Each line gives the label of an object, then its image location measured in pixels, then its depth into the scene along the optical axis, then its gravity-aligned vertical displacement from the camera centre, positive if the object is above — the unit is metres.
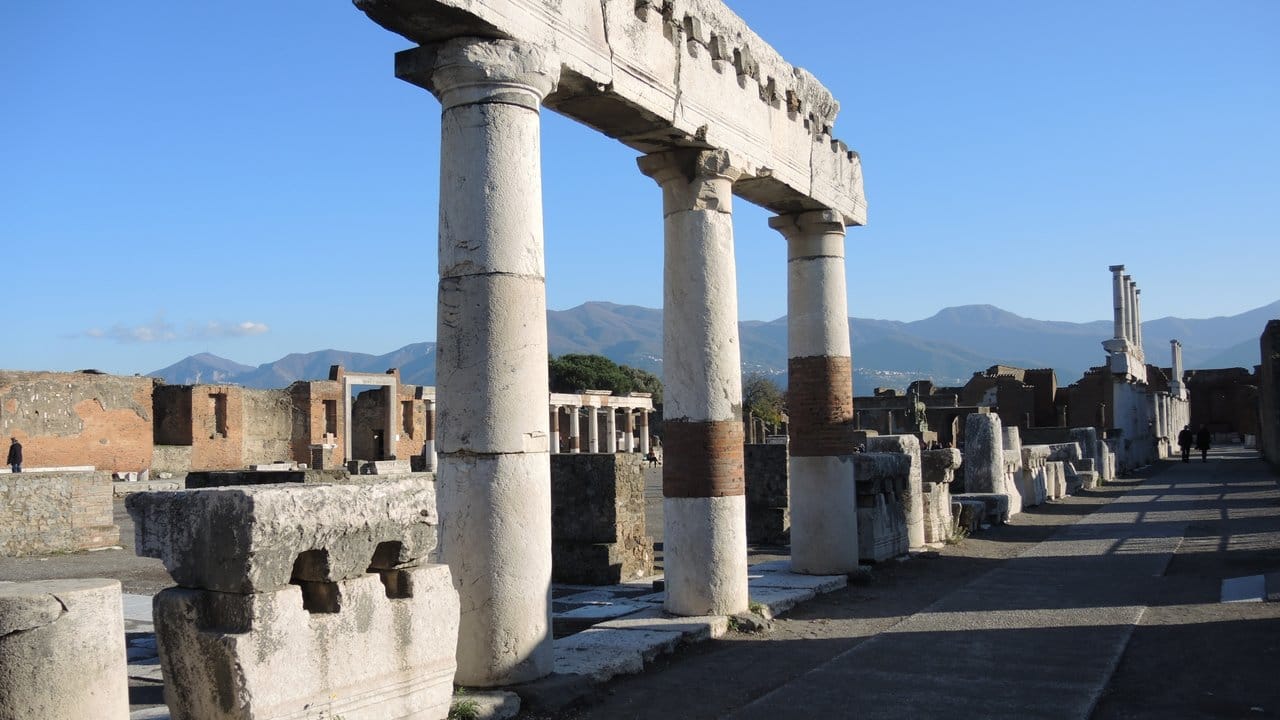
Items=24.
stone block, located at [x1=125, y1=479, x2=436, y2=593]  4.38 -0.39
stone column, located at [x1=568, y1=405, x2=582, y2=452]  50.50 +0.20
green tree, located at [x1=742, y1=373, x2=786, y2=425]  72.94 +2.19
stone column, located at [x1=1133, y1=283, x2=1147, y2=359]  50.75 +5.02
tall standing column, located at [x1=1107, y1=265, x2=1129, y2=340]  45.56 +4.85
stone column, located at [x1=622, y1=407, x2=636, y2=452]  57.53 +0.01
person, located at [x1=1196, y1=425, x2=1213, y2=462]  40.06 -1.14
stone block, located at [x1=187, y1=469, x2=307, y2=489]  14.61 -0.48
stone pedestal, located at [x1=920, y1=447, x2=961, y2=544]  15.23 -1.04
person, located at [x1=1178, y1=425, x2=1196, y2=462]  40.56 -1.09
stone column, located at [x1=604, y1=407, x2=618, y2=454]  55.12 +0.09
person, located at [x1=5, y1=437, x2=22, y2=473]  25.42 -0.11
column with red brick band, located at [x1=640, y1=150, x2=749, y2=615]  8.68 +0.25
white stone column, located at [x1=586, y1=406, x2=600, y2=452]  53.44 +0.17
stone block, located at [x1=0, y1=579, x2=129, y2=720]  3.90 -0.77
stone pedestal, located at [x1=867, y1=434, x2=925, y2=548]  14.05 -0.84
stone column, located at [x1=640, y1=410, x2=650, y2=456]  59.12 -0.19
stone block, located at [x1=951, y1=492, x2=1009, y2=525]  18.08 -1.50
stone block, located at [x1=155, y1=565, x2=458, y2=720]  4.34 -0.92
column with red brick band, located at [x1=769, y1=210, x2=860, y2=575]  11.27 +0.25
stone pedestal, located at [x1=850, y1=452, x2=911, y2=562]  12.48 -1.01
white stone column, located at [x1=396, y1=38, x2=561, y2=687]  6.12 +0.41
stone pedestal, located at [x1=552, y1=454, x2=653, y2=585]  12.42 -1.06
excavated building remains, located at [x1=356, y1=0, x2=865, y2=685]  6.15 +1.24
